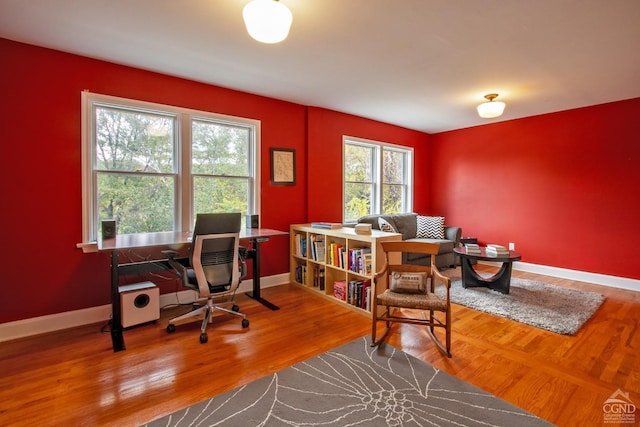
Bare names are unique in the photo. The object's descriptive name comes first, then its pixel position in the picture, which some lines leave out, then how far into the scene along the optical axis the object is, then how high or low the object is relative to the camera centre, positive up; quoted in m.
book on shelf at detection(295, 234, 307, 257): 4.02 -0.47
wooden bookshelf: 3.12 -0.59
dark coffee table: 3.61 -0.79
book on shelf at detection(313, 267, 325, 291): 3.76 -0.86
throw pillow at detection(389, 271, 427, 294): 2.47 -0.59
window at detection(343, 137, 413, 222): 5.03 +0.56
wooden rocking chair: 2.31 -0.67
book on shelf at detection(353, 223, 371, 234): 3.23 -0.21
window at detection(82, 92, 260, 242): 2.96 +0.48
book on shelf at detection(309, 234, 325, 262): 3.75 -0.46
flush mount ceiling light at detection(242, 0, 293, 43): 1.82 +1.15
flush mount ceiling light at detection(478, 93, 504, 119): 3.75 +1.25
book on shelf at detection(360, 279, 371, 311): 3.12 -0.87
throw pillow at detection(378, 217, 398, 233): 4.46 -0.24
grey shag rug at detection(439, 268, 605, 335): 2.93 -1.03
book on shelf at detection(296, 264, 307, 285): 4.04 -0.85
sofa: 4.71 -0.37
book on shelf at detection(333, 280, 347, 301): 3.42 -0.90
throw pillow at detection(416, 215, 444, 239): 5.19 -0.31
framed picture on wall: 4.05 +0.58
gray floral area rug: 1.66 -1.12
